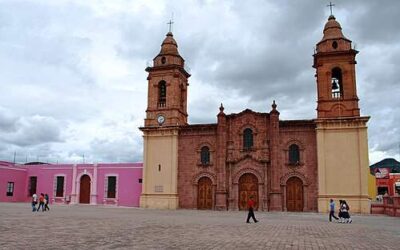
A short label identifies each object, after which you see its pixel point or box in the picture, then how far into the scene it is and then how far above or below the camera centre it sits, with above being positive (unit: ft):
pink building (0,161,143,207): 116.47 +1.40
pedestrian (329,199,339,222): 68.13 -3.51
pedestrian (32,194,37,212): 79.85 -3.35
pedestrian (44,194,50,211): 84.50 -3.14
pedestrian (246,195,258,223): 61.02 -3.58
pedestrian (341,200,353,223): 63.72 -3.56
